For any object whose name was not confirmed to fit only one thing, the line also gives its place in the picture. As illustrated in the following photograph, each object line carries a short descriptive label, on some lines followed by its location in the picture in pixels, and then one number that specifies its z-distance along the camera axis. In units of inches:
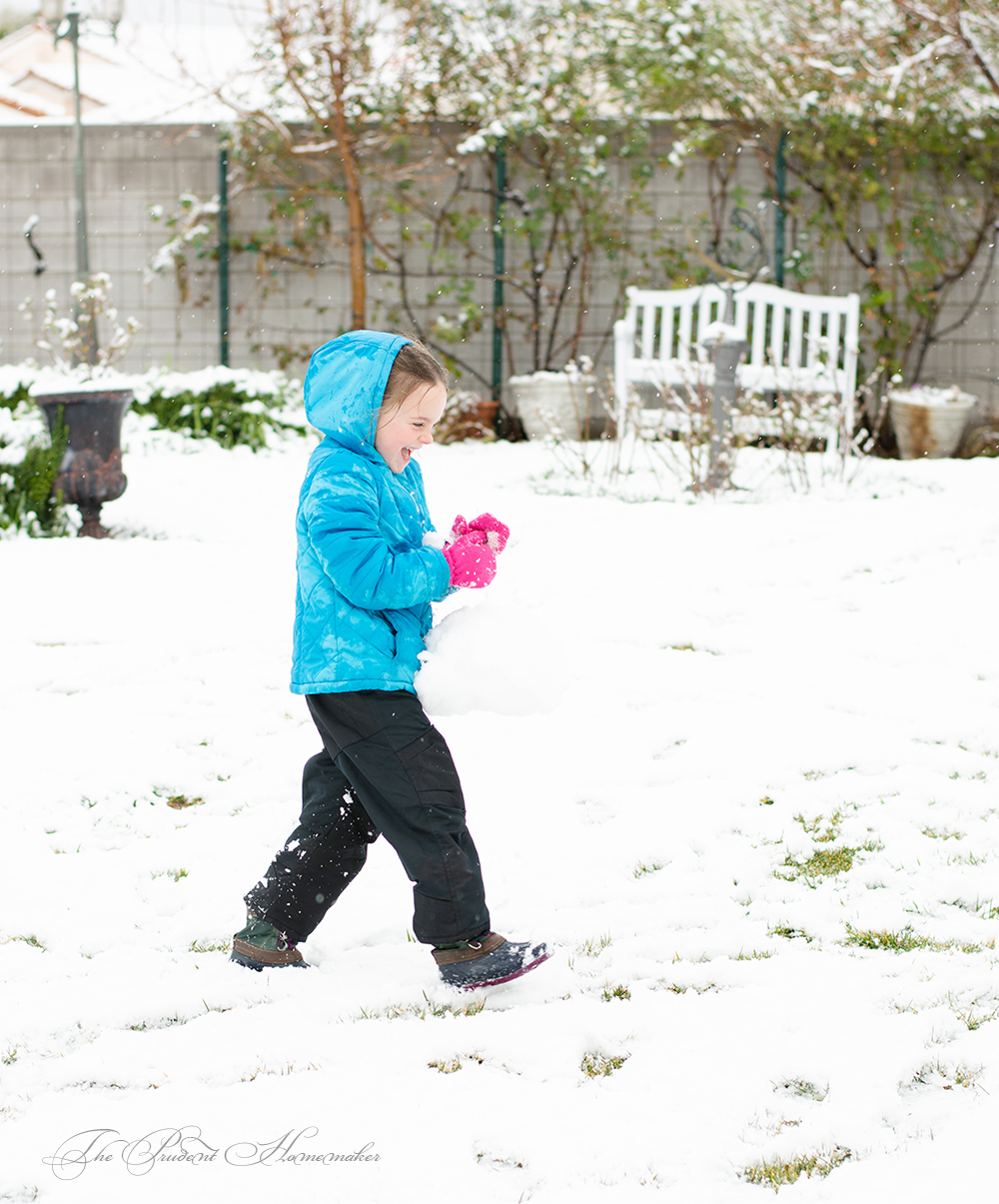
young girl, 138.9
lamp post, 624.4
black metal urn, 392.5
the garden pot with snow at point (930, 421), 606.2
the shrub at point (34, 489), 388.8
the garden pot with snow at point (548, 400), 639.8
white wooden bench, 506.3
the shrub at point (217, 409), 558.6
